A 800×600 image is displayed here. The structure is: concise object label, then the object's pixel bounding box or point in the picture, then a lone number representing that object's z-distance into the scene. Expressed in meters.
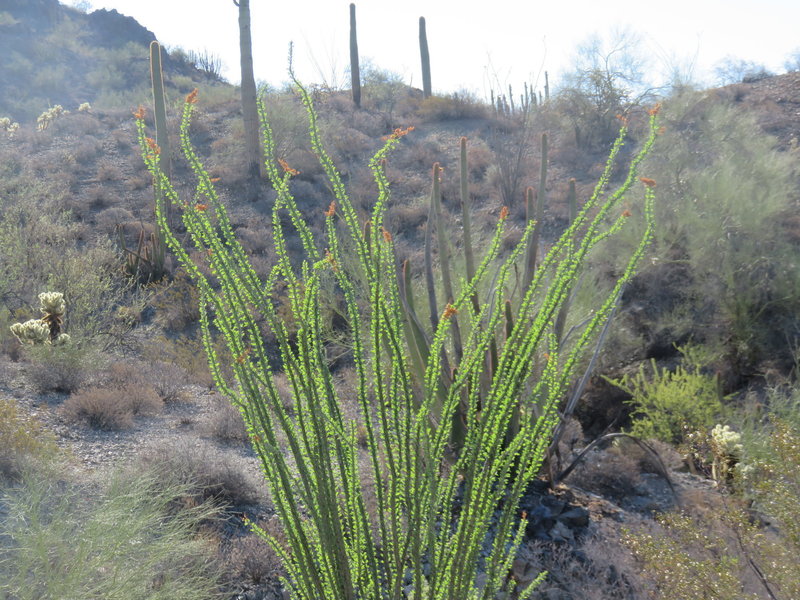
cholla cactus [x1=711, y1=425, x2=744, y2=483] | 5.83
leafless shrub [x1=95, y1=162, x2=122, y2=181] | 16.80
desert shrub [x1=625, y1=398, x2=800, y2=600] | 3.42
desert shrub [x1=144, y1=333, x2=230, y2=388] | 8.52
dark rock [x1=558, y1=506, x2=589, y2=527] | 4.74
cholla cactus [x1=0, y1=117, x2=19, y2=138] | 20.06
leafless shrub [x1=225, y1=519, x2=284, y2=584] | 4.05
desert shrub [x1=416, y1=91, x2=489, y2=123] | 22.25
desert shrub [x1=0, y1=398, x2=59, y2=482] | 4.66
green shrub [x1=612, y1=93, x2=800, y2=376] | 8.08
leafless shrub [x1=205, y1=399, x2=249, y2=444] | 6.19
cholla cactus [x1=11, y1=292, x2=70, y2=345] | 7.24
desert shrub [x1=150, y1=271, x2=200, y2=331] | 11.06
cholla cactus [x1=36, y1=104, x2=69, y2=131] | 20.83
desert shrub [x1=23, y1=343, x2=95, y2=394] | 6.86
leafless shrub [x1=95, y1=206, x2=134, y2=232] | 14.42
